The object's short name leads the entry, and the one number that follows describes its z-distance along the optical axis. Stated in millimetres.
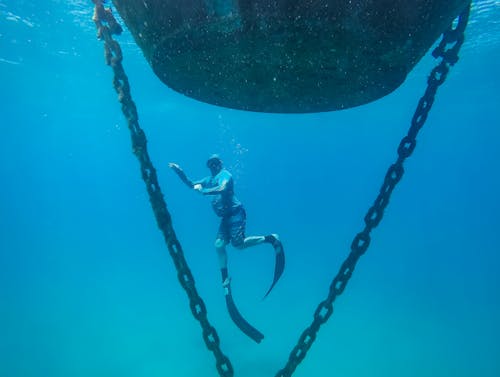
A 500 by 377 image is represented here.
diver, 6555
